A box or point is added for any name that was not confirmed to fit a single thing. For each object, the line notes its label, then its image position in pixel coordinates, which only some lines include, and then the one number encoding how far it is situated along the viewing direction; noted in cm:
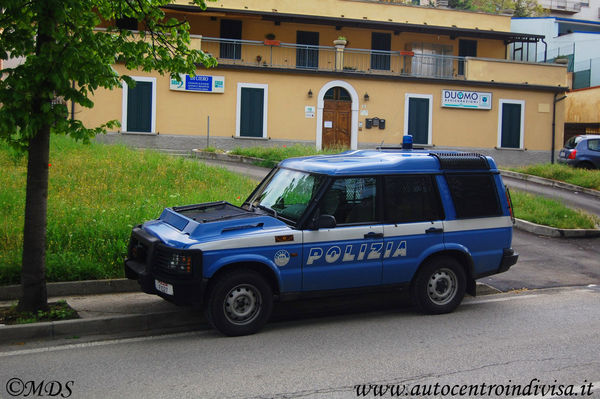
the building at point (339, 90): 2808
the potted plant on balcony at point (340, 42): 3060
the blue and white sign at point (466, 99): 3117
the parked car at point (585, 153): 2380
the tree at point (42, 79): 684
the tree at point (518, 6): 5134
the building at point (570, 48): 4034
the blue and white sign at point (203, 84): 2792
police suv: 689
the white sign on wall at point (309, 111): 2988
